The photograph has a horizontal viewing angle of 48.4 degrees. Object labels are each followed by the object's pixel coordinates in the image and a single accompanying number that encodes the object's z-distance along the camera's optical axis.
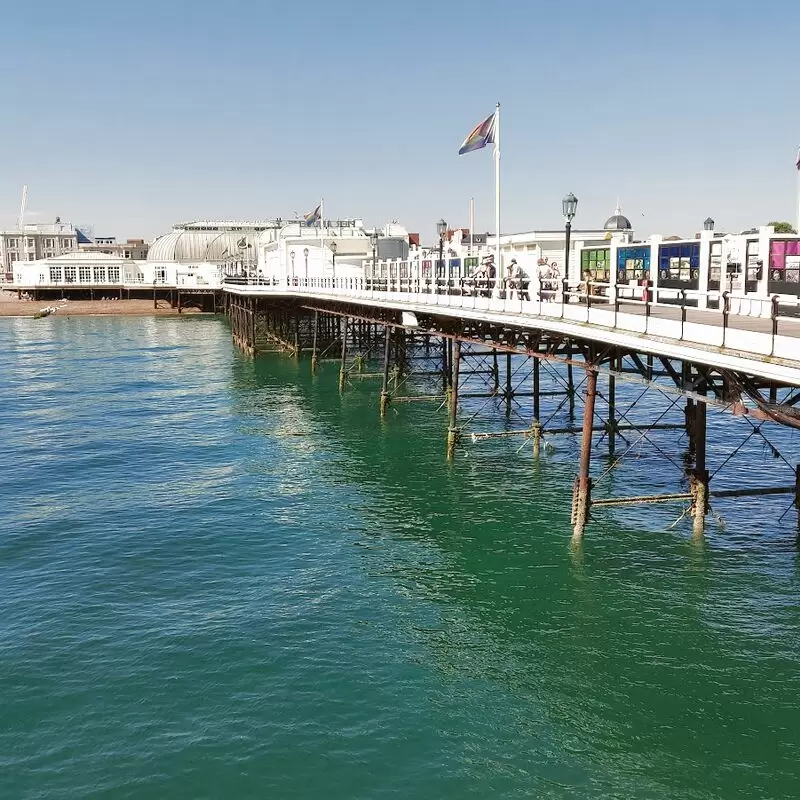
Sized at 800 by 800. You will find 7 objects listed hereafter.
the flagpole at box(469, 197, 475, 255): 40.15
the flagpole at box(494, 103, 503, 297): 28.56
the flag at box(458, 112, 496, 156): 29.06
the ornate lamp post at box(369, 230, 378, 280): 62.02
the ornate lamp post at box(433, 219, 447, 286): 38.38
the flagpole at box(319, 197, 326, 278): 65.56
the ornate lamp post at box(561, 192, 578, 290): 23.83
